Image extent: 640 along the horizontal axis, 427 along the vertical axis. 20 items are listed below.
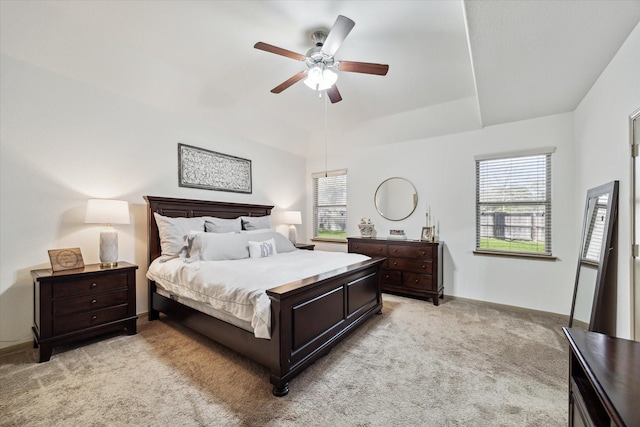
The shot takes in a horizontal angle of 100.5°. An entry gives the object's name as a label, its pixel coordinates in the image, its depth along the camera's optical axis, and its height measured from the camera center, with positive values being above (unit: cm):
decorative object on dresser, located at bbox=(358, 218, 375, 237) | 468 -31
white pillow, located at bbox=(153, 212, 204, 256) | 311 -28
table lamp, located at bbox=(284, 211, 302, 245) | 489 -19
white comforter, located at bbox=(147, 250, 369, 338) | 193 -59
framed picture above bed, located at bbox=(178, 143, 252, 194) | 373 +60
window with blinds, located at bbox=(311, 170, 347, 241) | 530 +11
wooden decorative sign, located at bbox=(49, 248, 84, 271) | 248 -48
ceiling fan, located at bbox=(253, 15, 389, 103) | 214 +132
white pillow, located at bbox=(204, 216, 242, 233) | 356 -21
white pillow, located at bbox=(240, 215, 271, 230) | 406 -19
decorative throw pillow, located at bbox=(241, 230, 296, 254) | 350 -38
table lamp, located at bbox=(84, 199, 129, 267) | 264 -10
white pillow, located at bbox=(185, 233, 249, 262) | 289 -42
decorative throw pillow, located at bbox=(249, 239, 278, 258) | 325 -49
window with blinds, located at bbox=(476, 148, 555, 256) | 346 +11
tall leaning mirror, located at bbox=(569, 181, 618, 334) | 224 -48
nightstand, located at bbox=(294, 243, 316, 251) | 471 -65
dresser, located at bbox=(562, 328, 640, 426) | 68 -49
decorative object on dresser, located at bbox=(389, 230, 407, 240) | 441 -41
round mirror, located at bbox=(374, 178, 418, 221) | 446 +20
